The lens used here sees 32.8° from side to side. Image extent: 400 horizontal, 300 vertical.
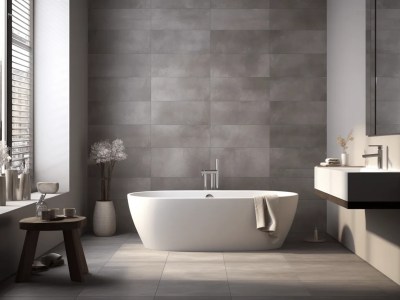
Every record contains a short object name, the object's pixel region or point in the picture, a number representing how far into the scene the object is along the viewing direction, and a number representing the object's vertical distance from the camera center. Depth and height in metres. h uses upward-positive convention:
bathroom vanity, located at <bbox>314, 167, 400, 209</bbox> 4.34 -0.24
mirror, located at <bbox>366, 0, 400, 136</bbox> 4.98 +0.66
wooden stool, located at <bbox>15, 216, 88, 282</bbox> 4.91 -0.70
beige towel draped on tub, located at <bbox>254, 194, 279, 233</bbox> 6.29 -0.55
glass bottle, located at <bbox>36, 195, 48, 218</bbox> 5.14 -0.41
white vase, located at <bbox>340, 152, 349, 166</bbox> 6.34 -0.05
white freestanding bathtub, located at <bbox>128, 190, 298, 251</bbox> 6.33 -0.67
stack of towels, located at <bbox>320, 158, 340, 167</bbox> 6.29 -0.09
